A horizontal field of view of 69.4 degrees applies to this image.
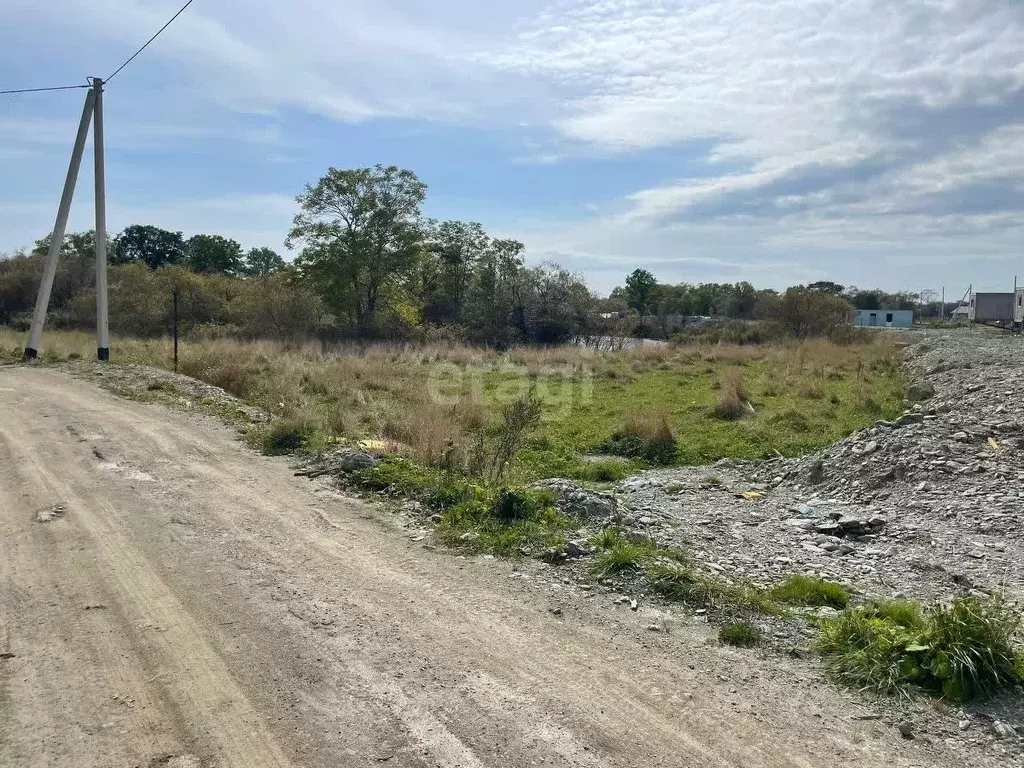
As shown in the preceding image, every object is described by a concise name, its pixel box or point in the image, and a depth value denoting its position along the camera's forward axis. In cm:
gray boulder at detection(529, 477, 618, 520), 689
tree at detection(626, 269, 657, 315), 7638
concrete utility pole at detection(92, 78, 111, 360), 1966
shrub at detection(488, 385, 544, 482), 860
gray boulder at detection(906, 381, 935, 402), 1739
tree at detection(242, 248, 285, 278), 8544
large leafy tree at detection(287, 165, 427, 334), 4050
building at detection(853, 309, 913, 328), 7881
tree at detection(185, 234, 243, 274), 7194
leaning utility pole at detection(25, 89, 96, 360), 1930
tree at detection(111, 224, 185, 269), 7231
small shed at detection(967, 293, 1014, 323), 6075
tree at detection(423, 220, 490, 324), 5075
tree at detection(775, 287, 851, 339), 4578
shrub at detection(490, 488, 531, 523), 670
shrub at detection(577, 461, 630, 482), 1058
